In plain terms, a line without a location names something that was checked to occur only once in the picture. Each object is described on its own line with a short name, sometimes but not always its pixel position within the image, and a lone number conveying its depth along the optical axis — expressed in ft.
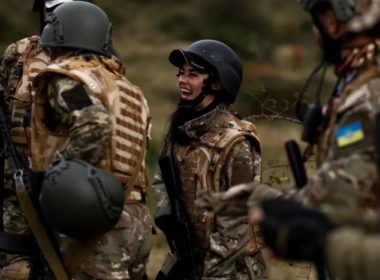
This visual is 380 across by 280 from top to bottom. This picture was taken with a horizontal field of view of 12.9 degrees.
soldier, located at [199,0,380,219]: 23.11
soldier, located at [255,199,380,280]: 20.17
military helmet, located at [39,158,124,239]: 29.19
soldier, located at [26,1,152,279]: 29.41
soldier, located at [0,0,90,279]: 34.24
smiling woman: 34.06
